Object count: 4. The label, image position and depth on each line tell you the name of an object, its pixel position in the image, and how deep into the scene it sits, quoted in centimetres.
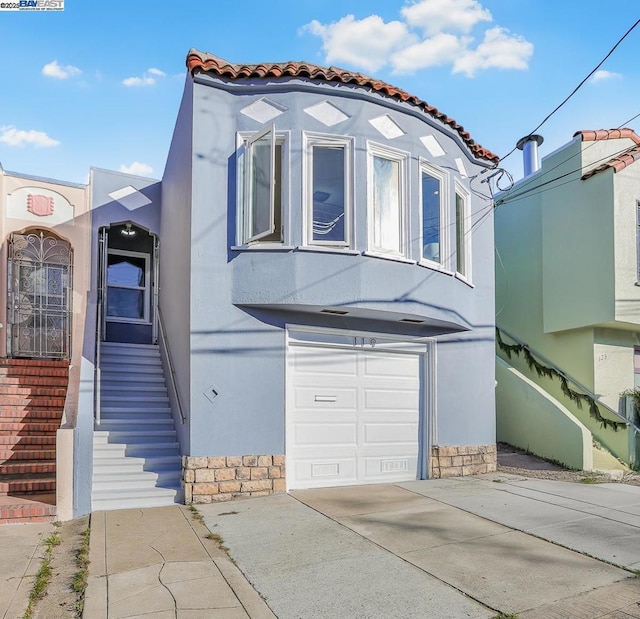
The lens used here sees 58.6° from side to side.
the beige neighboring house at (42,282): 944
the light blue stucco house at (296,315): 741
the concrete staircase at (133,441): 698
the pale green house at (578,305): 1133
